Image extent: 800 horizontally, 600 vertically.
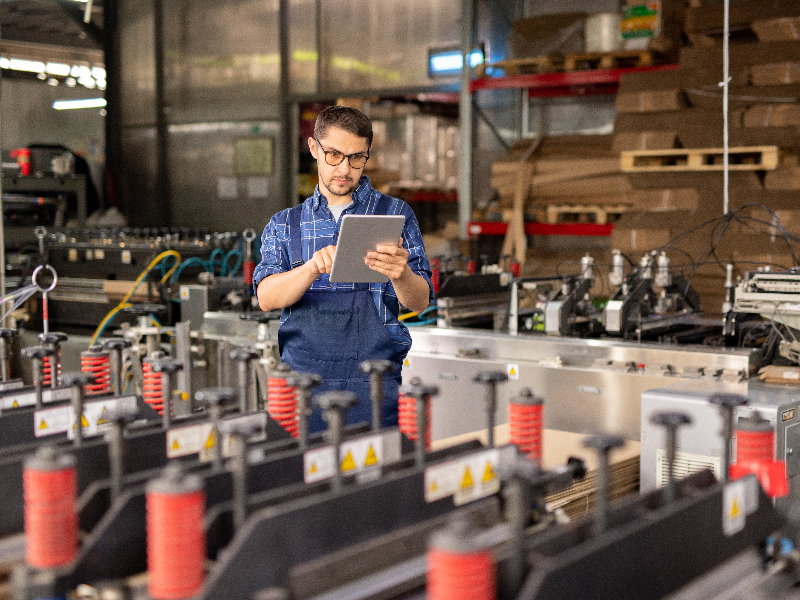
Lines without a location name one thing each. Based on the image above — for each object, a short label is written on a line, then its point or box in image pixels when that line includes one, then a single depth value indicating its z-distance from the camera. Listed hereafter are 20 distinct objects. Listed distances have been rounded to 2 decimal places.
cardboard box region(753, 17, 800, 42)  5.02
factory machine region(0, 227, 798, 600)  1.12
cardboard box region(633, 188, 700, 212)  5.27
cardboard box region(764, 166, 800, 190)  4.94
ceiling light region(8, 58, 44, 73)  10.32
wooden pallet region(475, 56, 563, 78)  6.33
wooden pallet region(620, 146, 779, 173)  5.04
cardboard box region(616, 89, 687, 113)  5.32
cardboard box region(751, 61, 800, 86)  4.95
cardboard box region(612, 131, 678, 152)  5.32
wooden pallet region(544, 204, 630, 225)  6.16
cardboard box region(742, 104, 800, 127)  4.93
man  2.31
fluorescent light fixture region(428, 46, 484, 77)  7.47
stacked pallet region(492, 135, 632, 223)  6.12
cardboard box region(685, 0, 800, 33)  5.17
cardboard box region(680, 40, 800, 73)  4.98
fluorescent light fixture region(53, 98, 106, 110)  10.77
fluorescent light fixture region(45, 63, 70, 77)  10.59
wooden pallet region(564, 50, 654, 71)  5.95
